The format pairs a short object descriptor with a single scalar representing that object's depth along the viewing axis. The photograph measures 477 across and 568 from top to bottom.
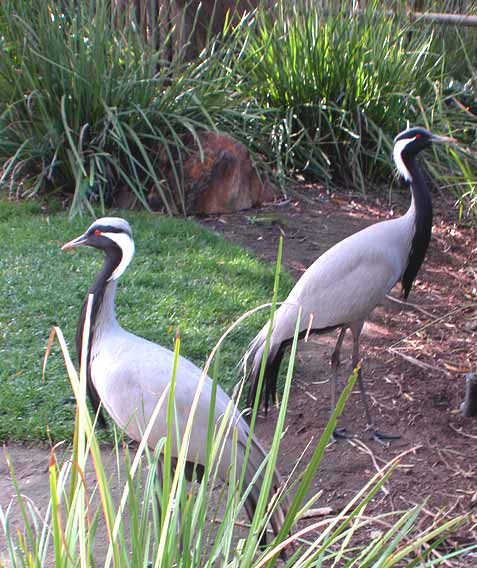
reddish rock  7.00
